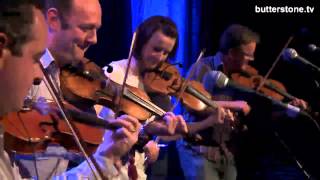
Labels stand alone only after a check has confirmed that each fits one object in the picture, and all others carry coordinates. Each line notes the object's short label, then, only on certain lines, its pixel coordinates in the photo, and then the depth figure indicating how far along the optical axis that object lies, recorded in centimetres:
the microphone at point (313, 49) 521
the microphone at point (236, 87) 498
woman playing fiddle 415
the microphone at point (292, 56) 519
